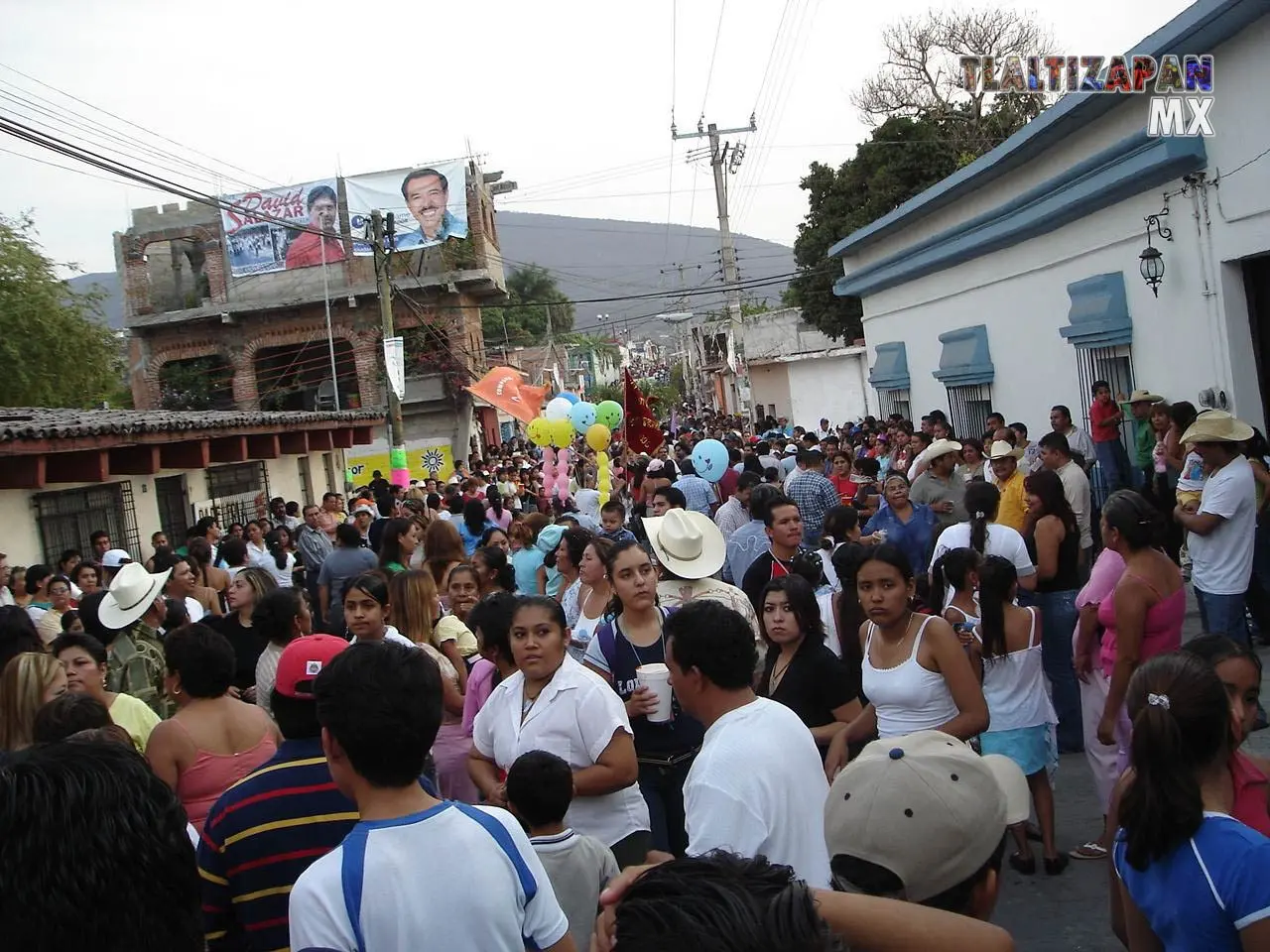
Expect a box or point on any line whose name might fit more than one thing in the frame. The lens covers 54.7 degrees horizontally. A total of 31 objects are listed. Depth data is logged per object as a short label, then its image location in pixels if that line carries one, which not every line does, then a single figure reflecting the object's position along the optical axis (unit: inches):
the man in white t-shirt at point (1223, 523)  283.3
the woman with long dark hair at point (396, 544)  371.2
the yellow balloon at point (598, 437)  652.1
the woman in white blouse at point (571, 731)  169.9
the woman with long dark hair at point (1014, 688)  222.7
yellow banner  1223.5
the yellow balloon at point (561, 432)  693.9
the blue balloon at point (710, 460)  548.7
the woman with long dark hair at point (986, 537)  260.7
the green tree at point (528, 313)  2792.8
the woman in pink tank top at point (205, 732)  164.9
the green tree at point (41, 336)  1302.9
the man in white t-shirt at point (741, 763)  126.0
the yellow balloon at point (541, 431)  698.6
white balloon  721.5
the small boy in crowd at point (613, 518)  398.0
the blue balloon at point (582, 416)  705.5
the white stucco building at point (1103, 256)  431.5
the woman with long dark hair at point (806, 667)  194.7
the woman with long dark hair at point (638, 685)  196.5
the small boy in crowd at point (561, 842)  146.9
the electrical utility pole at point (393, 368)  917.2
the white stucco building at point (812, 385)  1535.4
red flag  693.3
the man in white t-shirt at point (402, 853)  101.7
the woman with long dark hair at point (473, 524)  435.2
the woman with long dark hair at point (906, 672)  187.6
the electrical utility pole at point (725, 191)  1487.5
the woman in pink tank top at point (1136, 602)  206.5
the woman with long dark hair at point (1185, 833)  105.7
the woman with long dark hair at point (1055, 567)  274.1
